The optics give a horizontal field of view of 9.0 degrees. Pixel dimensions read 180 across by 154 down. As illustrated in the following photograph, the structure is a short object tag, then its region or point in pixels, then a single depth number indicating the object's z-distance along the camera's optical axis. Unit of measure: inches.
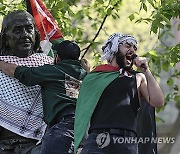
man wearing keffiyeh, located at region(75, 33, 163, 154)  361.7
